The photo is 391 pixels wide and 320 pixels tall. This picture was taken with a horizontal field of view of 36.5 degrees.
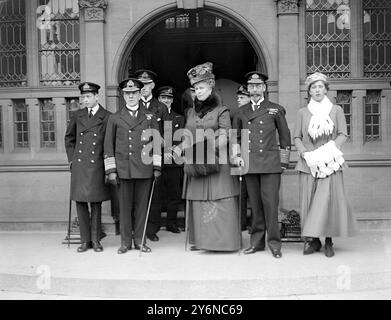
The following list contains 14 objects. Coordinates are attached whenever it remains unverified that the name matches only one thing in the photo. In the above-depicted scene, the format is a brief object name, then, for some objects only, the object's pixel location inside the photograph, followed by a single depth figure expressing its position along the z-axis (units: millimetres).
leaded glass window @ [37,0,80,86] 9000
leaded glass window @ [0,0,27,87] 9172
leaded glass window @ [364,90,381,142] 8914
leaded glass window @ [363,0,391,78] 8828
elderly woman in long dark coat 6973
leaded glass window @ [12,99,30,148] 9211
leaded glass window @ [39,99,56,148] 9141
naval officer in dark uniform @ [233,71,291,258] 6973
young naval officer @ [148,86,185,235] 8500
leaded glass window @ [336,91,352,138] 8891
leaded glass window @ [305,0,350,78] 8773
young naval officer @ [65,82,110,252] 7398
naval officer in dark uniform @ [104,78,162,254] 7230
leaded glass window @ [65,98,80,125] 9055
